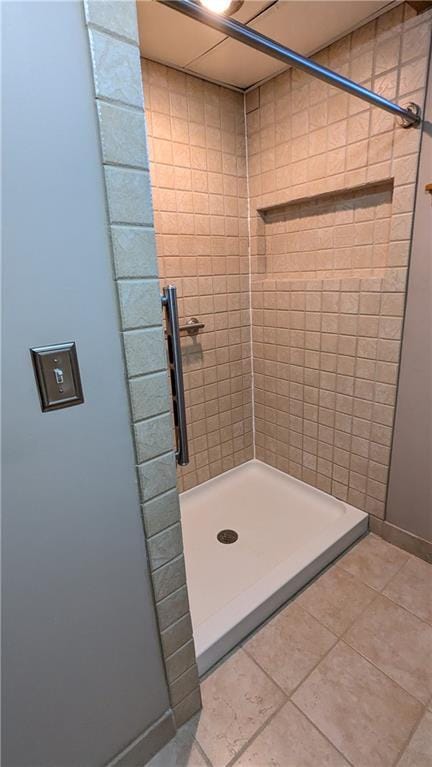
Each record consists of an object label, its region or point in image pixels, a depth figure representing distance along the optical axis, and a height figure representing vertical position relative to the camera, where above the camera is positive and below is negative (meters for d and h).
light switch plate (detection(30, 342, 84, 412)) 0.60 -0.15
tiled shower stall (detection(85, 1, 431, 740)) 0.98 +0.01
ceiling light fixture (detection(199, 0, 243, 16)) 1.17 +0.89
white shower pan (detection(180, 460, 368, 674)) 1.31 -1.21
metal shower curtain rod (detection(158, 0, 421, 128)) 0.72 +0.53
